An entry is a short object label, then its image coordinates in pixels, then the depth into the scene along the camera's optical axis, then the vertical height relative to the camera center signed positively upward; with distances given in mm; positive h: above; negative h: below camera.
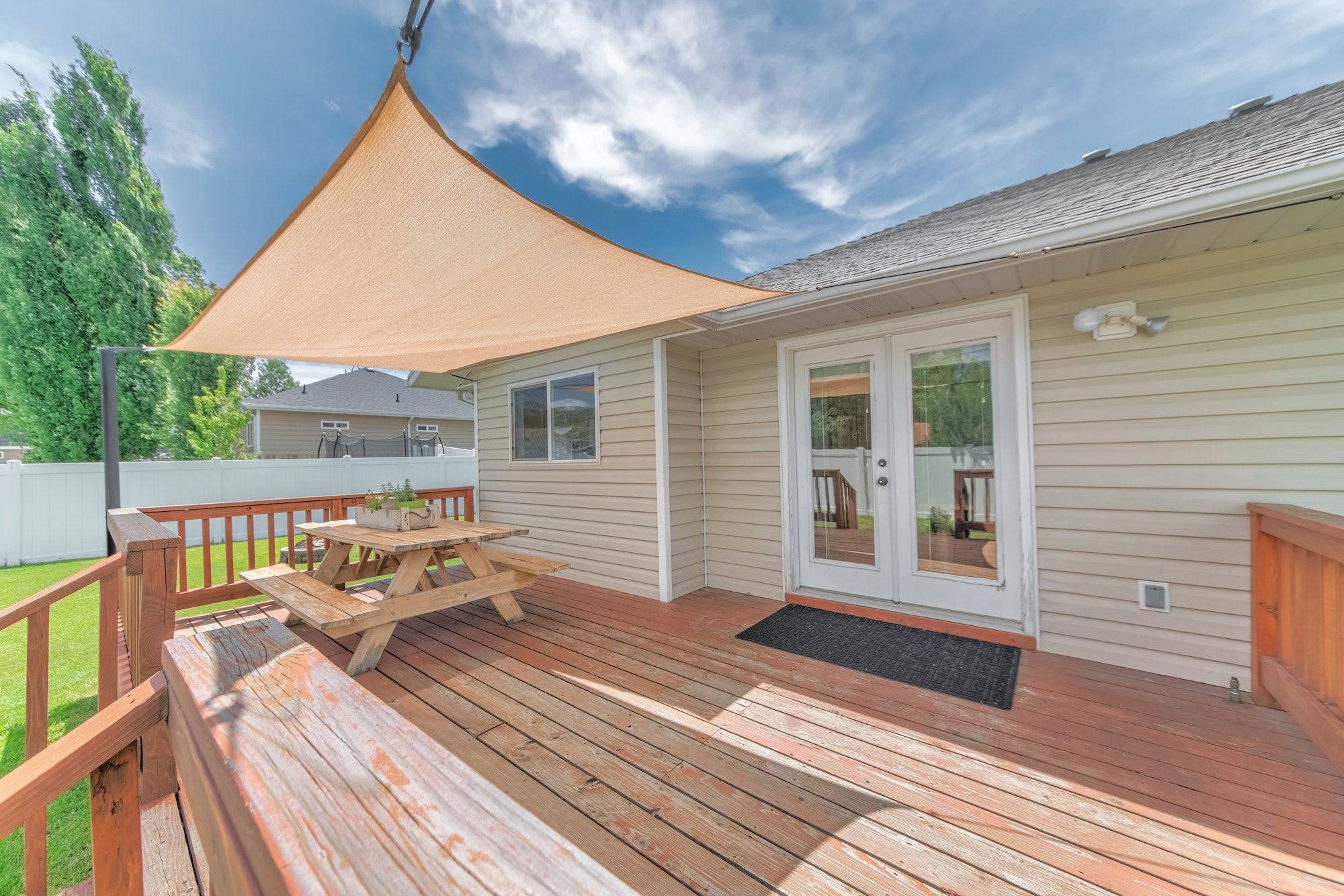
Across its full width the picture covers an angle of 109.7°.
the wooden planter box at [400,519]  3381 -449
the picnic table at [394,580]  2670 -817
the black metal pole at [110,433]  3326 +213
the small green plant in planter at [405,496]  3557 -295
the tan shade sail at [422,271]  1699 +906
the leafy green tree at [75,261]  7125 +3182
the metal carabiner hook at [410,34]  1374 +1241
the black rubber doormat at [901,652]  2562 -1274
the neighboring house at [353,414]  12227 +1198
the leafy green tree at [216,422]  8942 +730
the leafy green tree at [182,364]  8547 +1845
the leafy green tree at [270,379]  21166 +3728
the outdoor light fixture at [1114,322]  2592 +683
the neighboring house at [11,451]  12617 +352
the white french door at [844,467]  3510 -147
